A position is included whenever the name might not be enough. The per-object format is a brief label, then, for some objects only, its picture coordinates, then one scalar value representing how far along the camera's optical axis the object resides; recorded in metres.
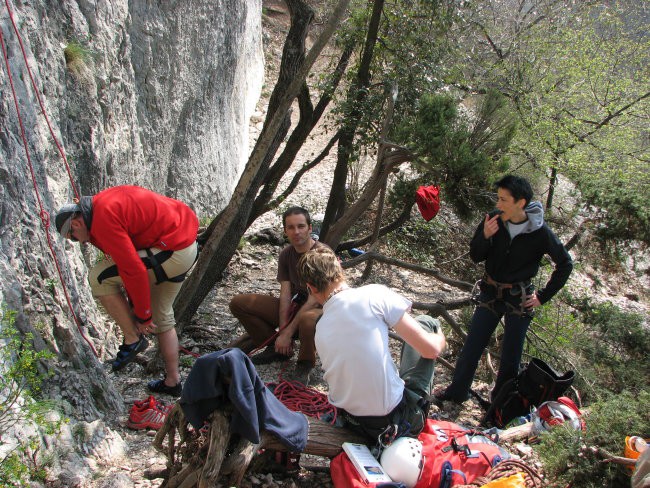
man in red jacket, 3.10
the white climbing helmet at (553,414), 3.34
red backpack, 2.69
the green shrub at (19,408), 2.14
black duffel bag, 3.69
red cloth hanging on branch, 5.17
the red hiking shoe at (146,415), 3.28
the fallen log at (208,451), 2.40
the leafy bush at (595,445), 2.61
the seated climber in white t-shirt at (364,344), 2.68
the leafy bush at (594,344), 4.91
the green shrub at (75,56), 4.07
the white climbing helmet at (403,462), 2.65
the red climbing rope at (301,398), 3.57
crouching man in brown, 4.09
